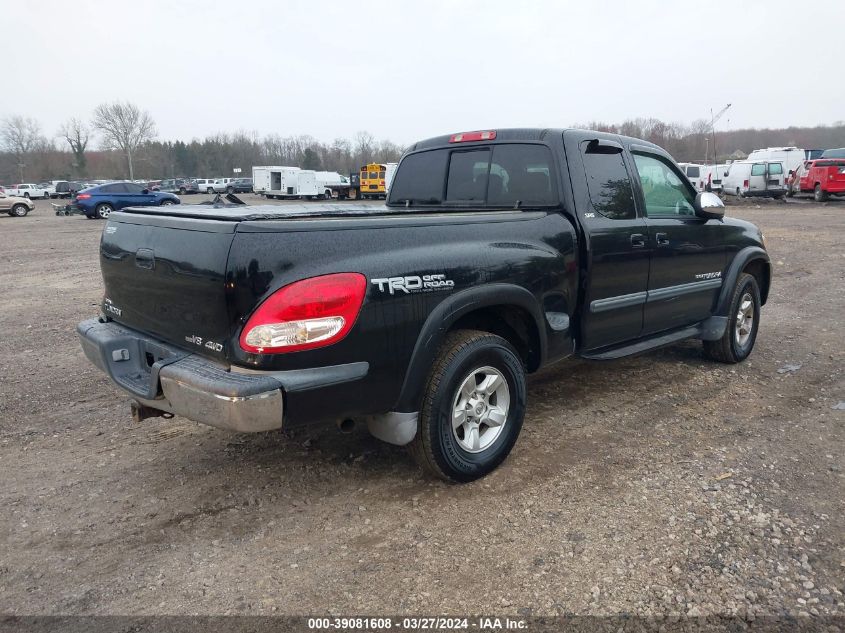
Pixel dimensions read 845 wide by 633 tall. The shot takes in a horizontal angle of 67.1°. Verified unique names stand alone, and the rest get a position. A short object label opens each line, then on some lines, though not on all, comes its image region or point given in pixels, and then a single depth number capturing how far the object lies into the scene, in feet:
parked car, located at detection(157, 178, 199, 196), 189.06
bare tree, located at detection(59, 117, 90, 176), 293.43
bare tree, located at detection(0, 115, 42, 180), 309.22
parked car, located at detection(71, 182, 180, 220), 90.99
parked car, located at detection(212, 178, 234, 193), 205.46
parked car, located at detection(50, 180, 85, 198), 170.81
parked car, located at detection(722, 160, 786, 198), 98.17
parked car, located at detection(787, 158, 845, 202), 86.27
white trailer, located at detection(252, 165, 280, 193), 147.13
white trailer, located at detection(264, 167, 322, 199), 143.23
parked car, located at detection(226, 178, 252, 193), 195.52
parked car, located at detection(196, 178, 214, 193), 207.00
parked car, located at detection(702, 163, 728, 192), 114.01
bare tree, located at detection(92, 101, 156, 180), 312.29
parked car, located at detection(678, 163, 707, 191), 114.93
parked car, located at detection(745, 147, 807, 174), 113.91
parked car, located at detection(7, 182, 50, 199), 168.25
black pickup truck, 9.13
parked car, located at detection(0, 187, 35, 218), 105.50
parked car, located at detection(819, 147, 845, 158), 104.55
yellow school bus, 140.56
